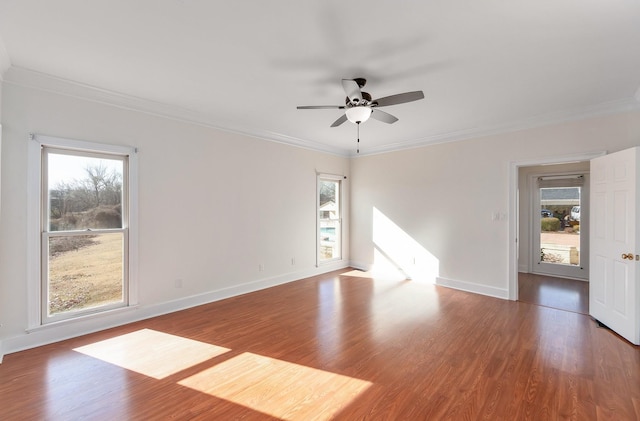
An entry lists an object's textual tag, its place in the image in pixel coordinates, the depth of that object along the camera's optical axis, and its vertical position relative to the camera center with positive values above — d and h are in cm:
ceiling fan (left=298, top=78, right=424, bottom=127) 260 +106
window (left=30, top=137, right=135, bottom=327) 300 -21
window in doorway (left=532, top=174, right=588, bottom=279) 557 -33
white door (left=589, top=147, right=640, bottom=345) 301 -39
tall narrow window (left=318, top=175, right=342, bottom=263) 618 -17
